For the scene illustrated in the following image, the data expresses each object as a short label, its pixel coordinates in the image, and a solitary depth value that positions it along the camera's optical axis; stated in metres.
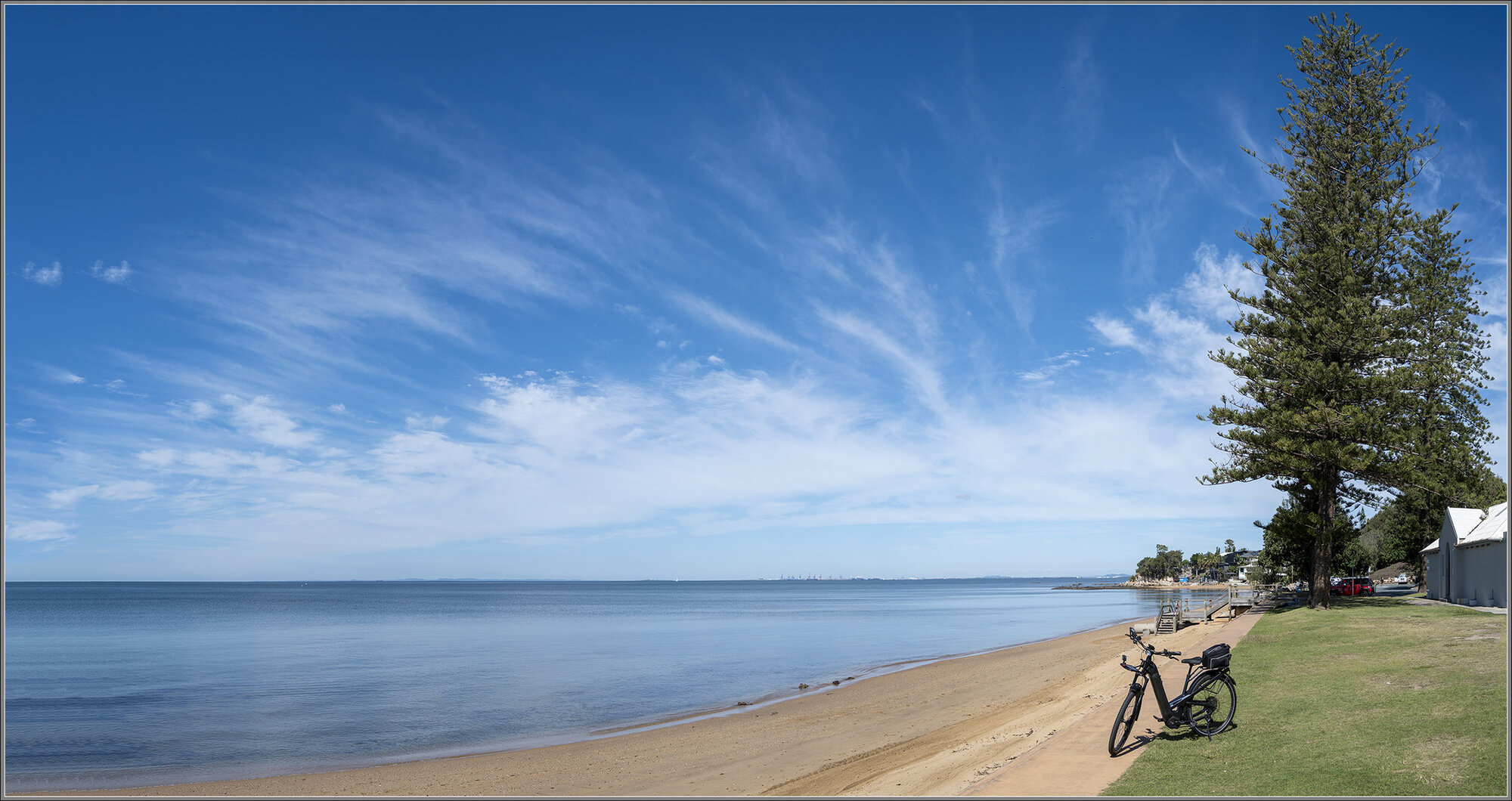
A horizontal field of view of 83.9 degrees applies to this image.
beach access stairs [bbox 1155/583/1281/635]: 35.09
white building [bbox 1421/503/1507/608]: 29.23
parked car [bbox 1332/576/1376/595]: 45.81
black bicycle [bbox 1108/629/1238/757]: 10.33
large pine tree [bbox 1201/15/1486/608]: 28.02
